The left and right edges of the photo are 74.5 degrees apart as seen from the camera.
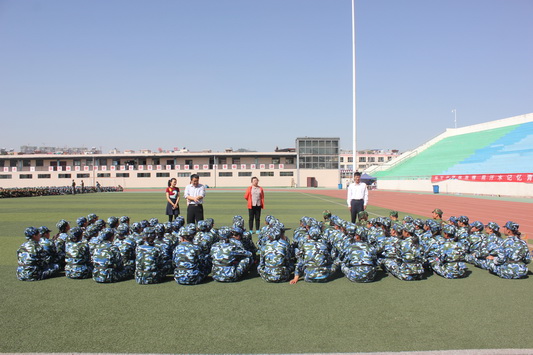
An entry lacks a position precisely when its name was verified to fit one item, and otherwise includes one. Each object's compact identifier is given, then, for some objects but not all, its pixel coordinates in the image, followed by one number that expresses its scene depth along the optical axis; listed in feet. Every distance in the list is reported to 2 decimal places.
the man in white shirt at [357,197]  37.86
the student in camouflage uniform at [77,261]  22.29
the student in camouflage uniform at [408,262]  22.00
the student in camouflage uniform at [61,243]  23.71
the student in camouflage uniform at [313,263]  21.75
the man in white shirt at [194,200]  35.09
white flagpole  95.81
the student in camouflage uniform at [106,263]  21.42
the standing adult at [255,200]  39.32
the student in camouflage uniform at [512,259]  22.39
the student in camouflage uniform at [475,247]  25.61
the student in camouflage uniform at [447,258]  22.59
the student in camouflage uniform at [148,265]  21.39
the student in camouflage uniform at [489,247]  24.08
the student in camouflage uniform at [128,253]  22.65
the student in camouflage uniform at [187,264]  21.24
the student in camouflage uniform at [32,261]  21.81
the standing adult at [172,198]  39.27
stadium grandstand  112.27
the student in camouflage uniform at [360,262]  21.56
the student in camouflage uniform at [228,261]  21.72
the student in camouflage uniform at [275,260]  21.65
